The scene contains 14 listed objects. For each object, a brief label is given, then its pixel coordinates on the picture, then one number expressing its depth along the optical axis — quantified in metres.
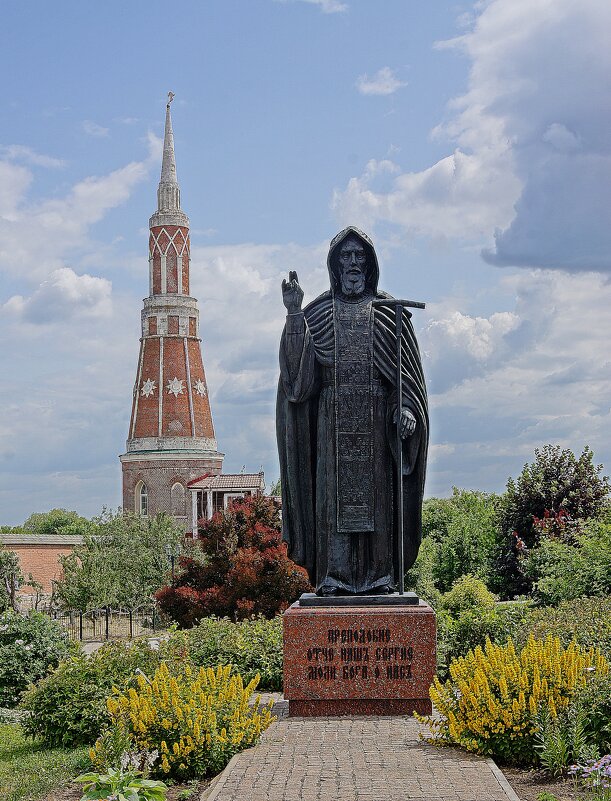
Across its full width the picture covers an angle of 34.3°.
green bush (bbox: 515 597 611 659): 9.57
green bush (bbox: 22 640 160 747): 9.02
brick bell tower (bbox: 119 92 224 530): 53.59
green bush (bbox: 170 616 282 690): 10.71
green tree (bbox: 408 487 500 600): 27.42
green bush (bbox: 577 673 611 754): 7.11
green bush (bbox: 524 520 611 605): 16.66
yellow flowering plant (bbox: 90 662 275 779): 7.13
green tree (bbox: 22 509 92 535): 73.41
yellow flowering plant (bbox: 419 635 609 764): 7.16
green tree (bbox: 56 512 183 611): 29.53
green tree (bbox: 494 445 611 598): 24.20
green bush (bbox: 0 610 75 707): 13.27
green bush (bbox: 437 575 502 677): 11.73
